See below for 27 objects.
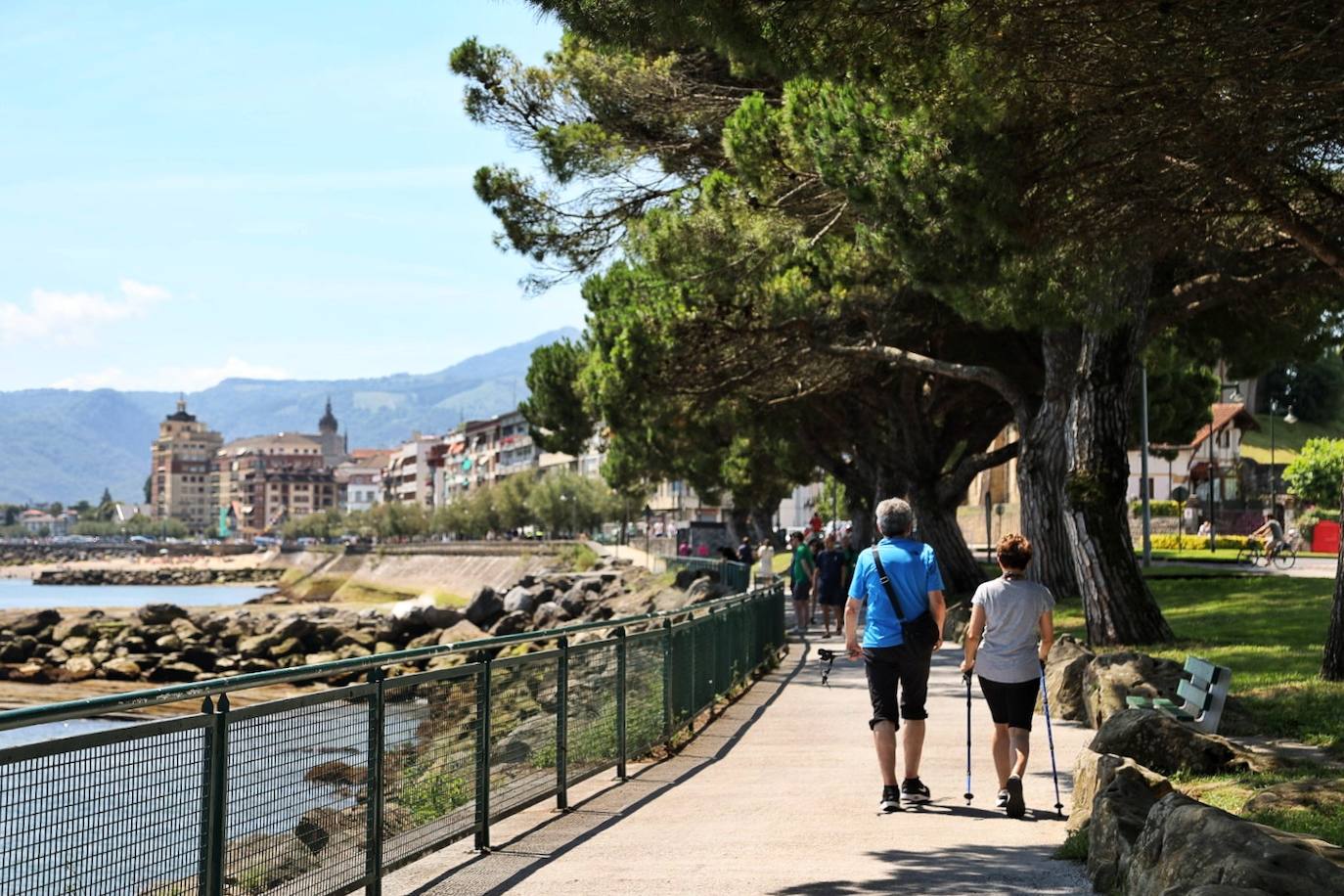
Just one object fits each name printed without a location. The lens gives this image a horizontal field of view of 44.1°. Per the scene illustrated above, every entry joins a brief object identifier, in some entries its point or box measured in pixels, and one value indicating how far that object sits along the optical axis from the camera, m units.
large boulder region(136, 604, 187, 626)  58.41
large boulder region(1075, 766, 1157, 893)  6.91
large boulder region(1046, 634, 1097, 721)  14.20
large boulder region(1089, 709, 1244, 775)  9.45
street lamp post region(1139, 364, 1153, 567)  41.69
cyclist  40.78
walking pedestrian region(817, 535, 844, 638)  26.91
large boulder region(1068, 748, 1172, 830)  7.52
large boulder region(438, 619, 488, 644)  41.78
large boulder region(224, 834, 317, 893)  6.13
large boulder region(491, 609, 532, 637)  48.78
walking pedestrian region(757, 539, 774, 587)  34.88
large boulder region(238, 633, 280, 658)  47.03
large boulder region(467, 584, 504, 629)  53.78
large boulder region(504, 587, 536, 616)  54.72
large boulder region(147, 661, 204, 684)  40.69
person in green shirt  29.33
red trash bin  55.34
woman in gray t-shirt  9.45
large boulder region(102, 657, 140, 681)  40.88
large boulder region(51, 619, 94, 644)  51.47
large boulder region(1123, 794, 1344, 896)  5.00
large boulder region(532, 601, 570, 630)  48.00
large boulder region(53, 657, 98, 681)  41.59
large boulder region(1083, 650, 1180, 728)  12.72
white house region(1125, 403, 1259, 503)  84.19
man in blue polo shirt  9.36
